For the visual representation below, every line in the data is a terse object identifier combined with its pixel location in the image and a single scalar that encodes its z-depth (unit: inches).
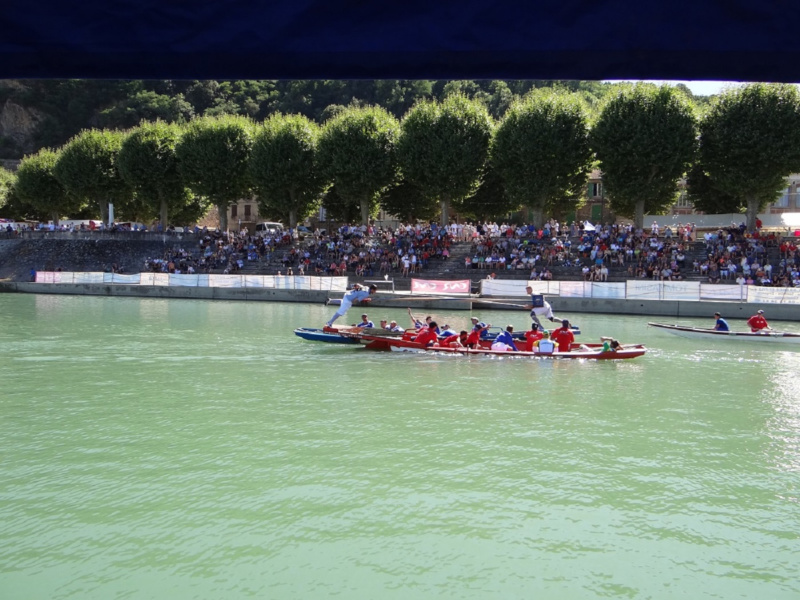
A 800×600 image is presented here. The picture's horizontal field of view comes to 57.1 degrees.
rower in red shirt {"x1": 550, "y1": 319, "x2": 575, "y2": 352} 927.7
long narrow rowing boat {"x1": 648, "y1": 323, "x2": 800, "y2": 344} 1050.7
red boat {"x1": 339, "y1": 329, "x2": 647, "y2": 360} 917.8
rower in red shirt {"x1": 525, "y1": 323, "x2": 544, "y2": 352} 935.4
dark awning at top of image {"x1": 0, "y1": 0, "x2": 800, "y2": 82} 115.4
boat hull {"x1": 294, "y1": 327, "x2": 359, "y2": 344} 1015.0
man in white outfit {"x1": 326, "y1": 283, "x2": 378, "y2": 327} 1040.2
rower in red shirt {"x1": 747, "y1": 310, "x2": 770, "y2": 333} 1071.0
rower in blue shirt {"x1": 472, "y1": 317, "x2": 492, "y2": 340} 948.5
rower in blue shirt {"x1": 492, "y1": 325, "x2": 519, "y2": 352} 925.2
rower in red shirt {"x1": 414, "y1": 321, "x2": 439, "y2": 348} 956.0
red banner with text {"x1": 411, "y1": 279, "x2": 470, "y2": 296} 1537.4
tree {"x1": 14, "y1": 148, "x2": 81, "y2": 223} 2829.7
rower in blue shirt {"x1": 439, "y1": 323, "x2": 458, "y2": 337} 964.8
